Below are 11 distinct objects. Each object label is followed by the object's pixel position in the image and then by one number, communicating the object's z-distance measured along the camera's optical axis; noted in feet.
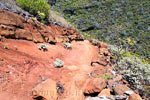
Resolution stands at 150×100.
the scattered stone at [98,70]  27.82
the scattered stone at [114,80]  21.66
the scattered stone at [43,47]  32.64
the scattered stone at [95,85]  19.93
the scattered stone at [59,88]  19.85
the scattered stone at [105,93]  18.97
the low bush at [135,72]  23.11
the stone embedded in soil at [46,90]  16.80
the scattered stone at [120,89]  19.17
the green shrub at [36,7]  44.84
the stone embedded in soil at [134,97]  17.30
